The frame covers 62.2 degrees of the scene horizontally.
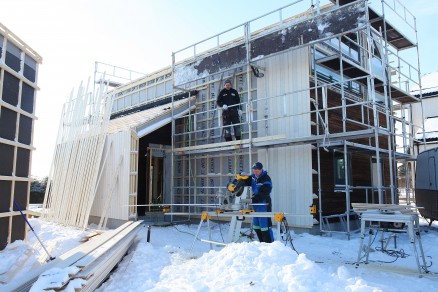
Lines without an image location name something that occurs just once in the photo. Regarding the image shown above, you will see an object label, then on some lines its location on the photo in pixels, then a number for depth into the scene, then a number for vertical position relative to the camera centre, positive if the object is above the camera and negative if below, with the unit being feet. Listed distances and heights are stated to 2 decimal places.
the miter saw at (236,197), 23.32 -0.68
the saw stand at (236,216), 21.09 -1.77
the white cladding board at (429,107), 78.33 +17.91
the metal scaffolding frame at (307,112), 30.86 +8.42
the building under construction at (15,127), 22.50 +3.79
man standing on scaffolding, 36.32 +8.02
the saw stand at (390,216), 17.60 -1.39
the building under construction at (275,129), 31.78 +5.96
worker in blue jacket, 23.43 -0.57
